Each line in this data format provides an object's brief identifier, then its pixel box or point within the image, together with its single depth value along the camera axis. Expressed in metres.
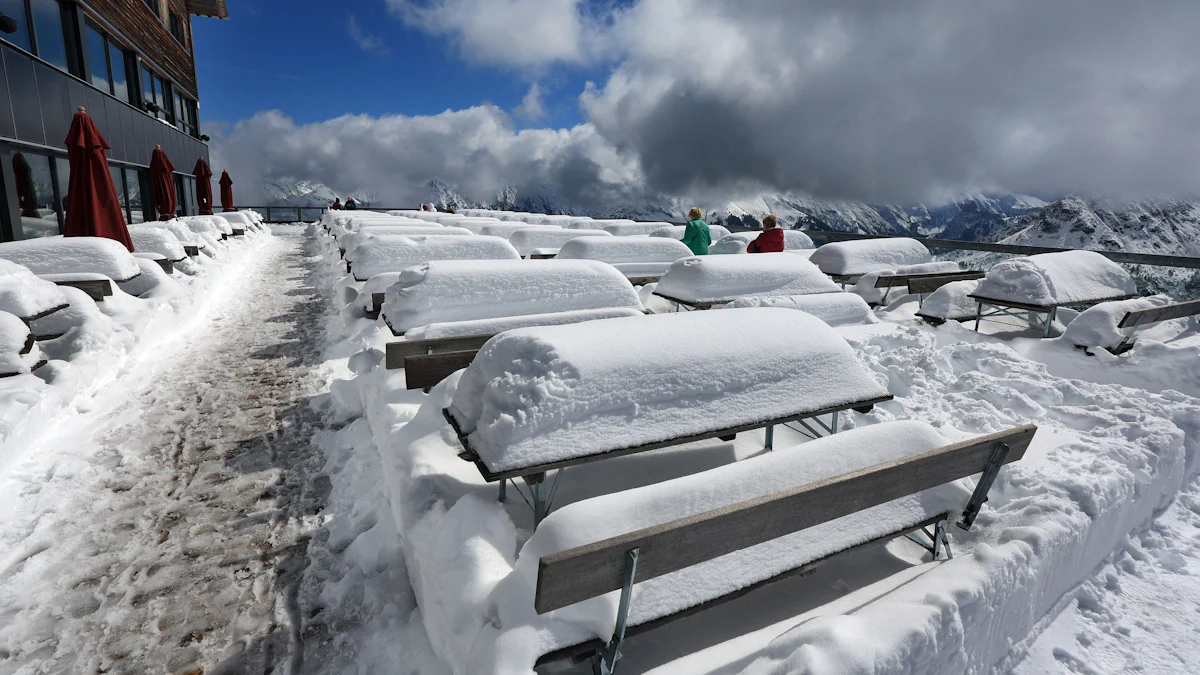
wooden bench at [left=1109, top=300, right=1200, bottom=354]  6.32
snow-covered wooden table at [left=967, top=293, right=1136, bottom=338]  7.12
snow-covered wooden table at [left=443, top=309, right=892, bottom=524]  2.77
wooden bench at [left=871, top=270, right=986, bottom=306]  8.98
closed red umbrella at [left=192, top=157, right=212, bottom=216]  19.61
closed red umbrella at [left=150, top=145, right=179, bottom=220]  13.41
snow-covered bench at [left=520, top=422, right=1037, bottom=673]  1.94
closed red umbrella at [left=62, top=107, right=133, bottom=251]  8.17
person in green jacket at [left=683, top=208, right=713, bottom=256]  10.63
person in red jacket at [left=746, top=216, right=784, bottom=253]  9.68
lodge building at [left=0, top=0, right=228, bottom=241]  10.05
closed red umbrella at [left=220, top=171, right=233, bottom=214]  26.34
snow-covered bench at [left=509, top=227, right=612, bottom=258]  11.64
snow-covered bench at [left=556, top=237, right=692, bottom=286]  9.56
